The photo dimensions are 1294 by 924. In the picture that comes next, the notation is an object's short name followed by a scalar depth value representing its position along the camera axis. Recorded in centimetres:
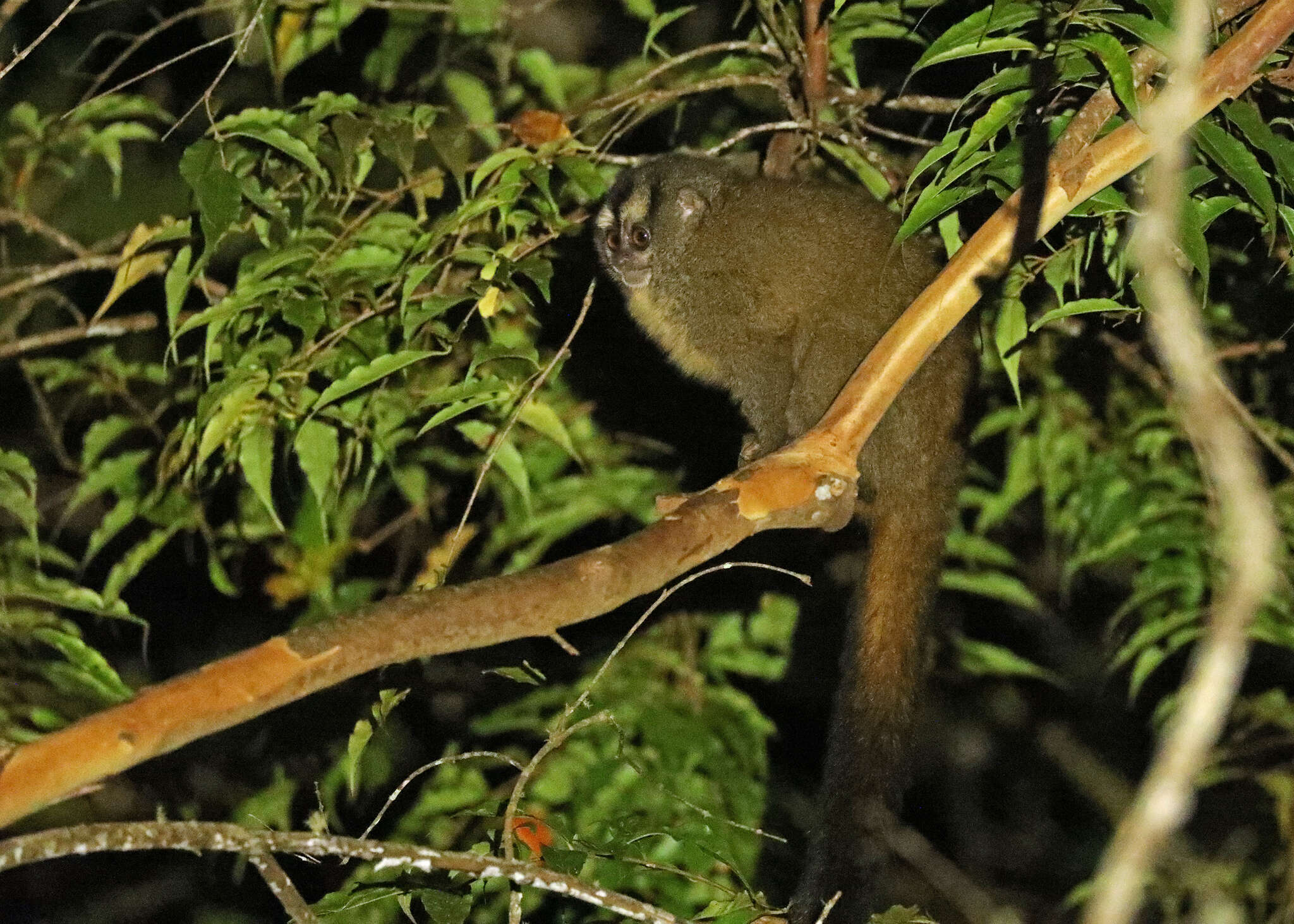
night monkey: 645
